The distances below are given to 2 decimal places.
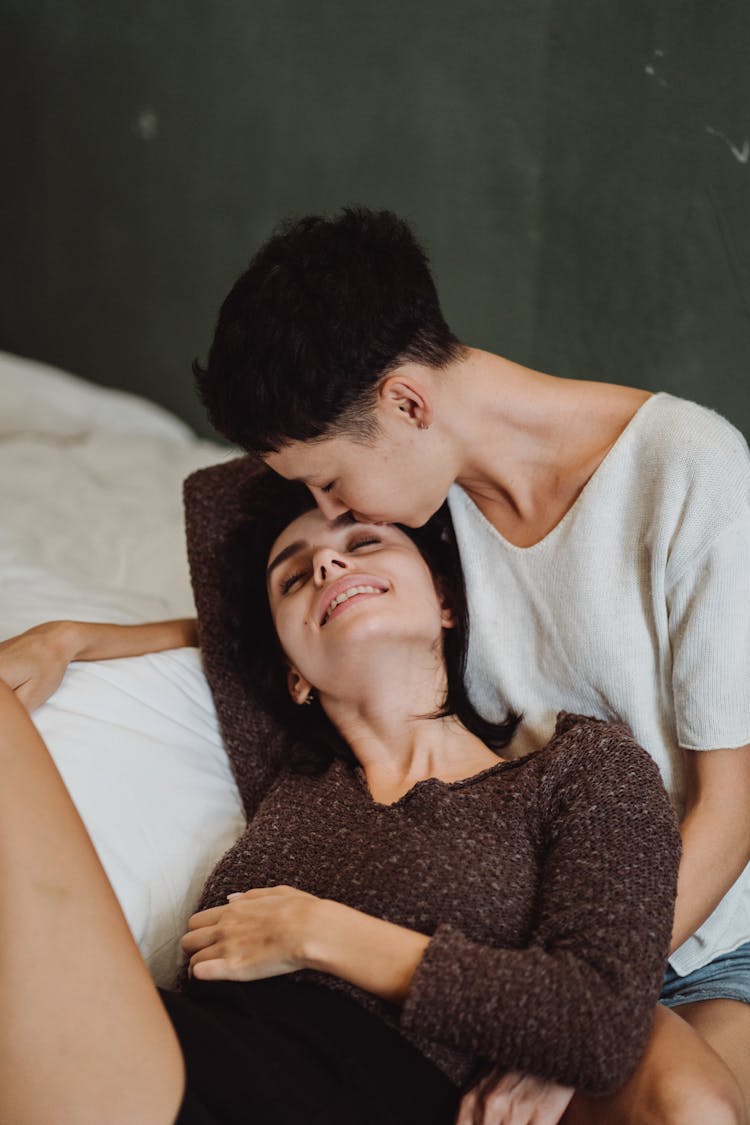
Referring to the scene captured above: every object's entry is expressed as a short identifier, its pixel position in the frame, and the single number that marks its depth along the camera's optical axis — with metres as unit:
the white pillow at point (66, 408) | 2.94
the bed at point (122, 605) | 1.39
